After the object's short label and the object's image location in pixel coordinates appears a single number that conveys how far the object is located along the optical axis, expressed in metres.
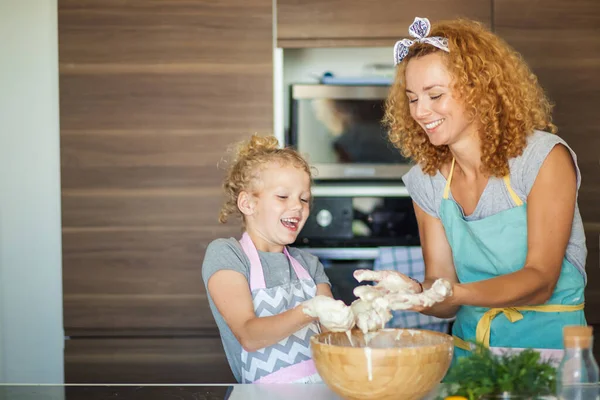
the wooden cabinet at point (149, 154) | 2.71
